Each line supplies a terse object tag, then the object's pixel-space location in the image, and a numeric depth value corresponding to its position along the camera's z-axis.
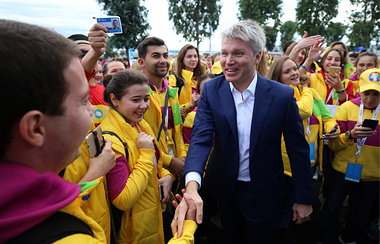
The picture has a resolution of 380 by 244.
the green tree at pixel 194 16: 28.05
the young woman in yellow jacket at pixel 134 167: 1.82
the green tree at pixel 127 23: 14.33
